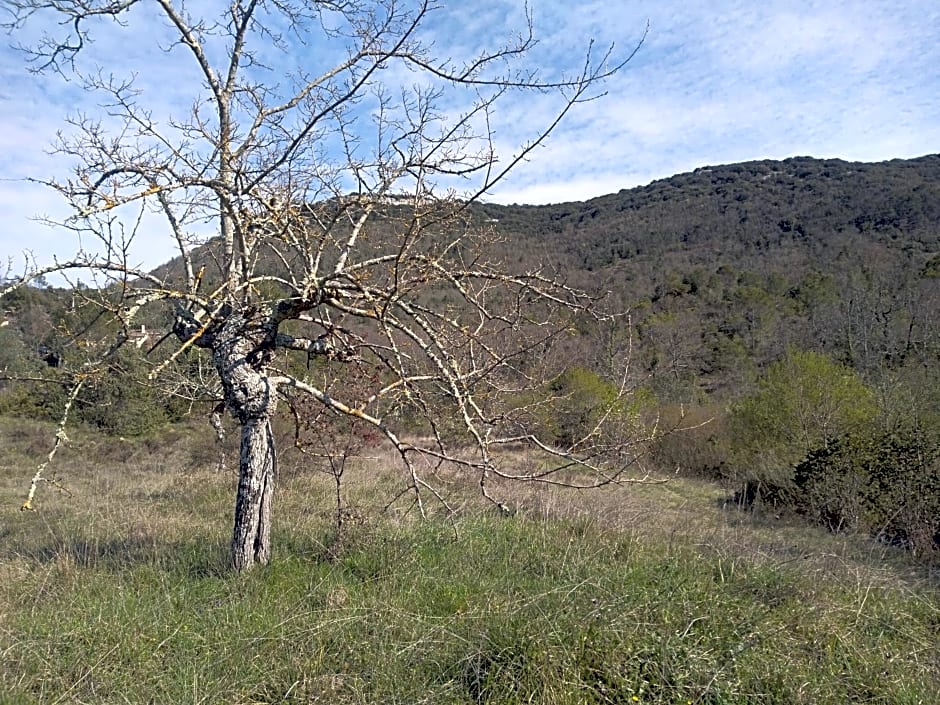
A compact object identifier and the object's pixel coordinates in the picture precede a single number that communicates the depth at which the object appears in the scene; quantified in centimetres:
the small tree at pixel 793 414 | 1189
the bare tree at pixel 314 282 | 364
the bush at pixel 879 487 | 820
